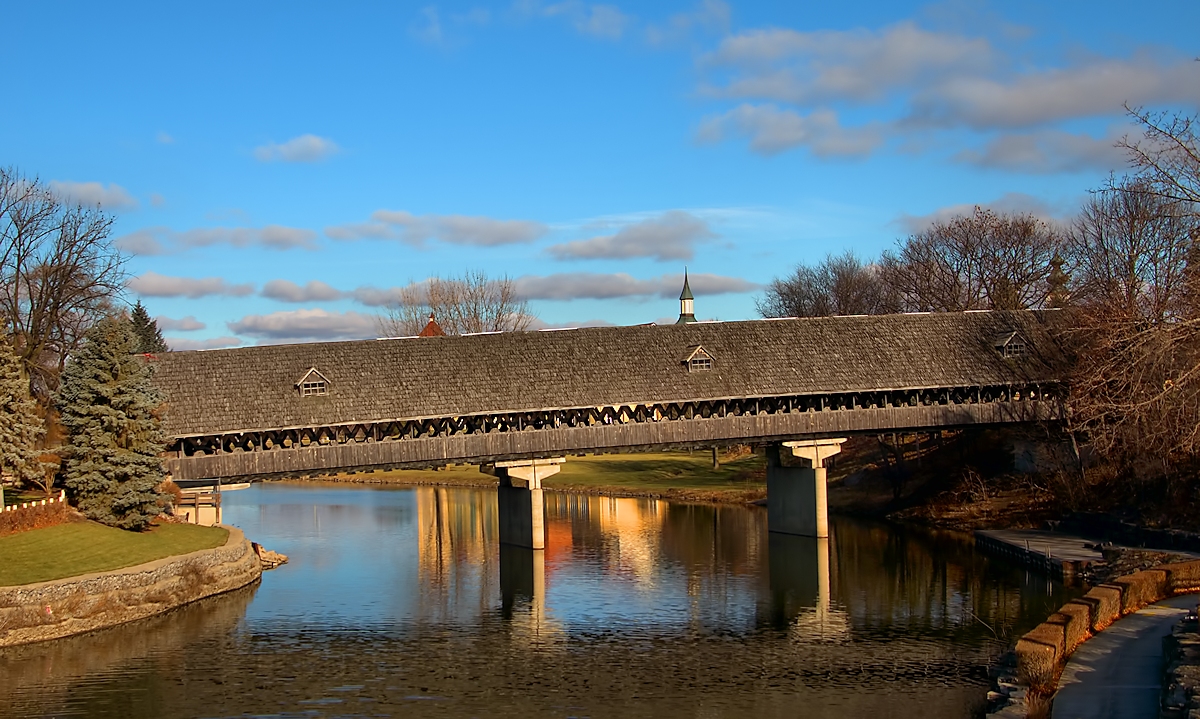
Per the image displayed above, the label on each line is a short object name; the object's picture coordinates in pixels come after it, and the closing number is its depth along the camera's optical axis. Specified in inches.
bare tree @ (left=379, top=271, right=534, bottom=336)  3334.2
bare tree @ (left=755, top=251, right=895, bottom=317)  3090.6
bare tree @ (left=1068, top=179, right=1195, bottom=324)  1546.5
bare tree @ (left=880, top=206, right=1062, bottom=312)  2508.7
